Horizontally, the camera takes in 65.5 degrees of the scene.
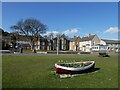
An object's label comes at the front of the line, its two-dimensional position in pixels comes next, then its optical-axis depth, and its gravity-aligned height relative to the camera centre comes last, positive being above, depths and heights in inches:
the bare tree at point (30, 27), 1580.2 +300.6
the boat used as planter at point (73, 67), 301.1 -76.4
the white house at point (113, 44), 2188.4 +8.9
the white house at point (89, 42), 2124.9 +57.4
